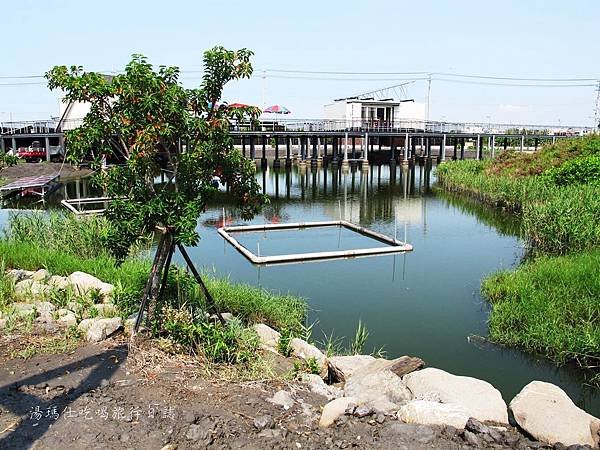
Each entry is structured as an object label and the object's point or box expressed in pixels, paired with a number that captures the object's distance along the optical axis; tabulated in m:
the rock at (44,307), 6.66
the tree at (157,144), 5.20
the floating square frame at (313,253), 12.64
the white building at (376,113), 44.28
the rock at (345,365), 5.82
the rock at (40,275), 8.23
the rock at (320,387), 5.02
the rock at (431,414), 4.33
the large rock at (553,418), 4.31
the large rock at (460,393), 4.77
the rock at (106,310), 6.56
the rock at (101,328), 5.74
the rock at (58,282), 7.56
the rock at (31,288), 7.35
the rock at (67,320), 6.24
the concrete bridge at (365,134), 37.81
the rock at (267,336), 6.41
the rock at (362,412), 4.39
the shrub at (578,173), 18.24
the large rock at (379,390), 4.77
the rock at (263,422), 4.17
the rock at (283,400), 4.56
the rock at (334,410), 4.31
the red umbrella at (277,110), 46.41
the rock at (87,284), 7.36
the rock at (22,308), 6.45
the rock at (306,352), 6.00
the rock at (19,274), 8.21
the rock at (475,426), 4.24
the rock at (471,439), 4.09
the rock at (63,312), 6.55
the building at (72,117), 36.11
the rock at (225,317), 6.59
